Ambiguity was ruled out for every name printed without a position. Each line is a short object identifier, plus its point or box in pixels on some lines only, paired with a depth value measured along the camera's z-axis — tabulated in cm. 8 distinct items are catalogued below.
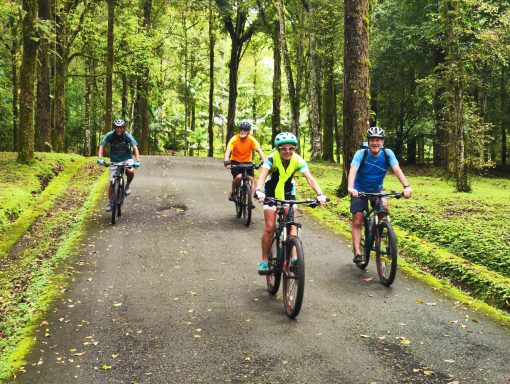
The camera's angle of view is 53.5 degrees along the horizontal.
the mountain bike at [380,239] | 743
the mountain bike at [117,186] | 1159
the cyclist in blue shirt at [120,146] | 1201
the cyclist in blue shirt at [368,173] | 797
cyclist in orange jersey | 1195
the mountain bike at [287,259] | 607
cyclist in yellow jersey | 694
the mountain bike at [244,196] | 1148
